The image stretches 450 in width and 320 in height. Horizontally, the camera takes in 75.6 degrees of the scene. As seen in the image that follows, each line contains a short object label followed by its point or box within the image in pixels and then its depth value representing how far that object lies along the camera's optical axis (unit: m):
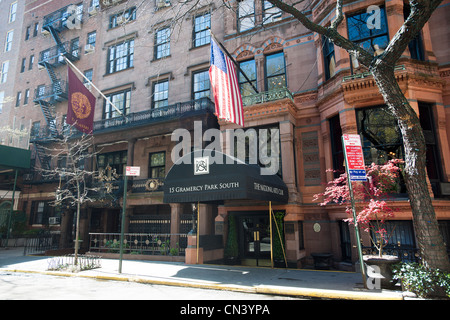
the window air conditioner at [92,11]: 25.84
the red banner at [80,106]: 16.95
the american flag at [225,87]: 11.07
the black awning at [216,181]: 10.50
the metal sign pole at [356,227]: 7.77
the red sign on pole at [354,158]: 7.98
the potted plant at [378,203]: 7.88
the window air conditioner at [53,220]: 22.39
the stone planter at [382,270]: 7.75
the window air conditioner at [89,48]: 25.19
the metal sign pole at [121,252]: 10.69
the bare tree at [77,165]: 19.11
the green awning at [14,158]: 23.34
